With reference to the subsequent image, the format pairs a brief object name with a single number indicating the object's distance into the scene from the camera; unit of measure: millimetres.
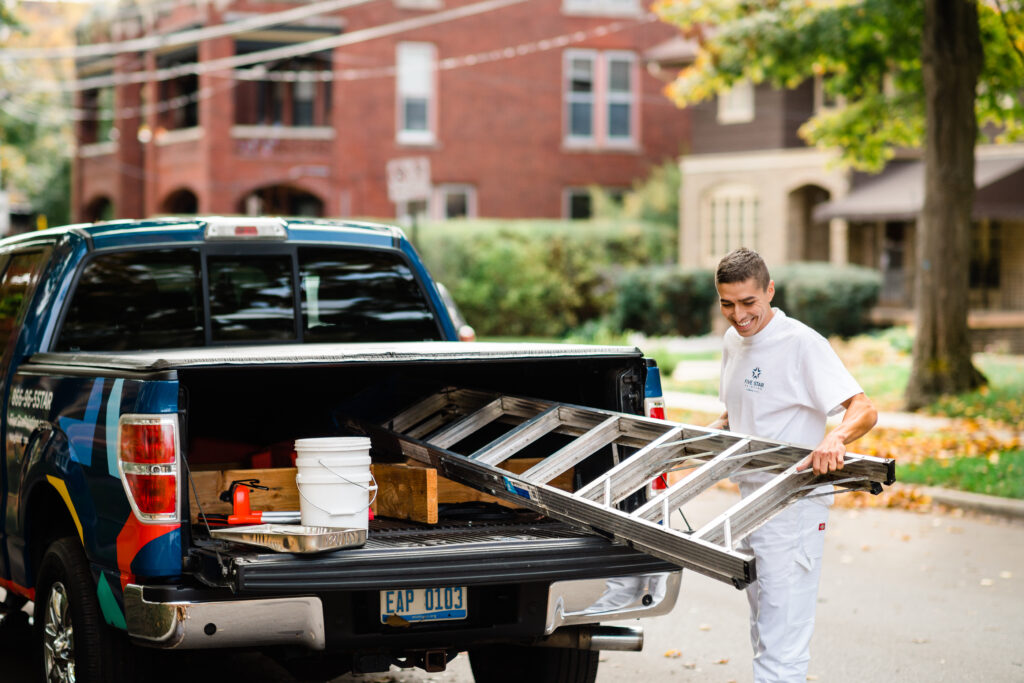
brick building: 35156
